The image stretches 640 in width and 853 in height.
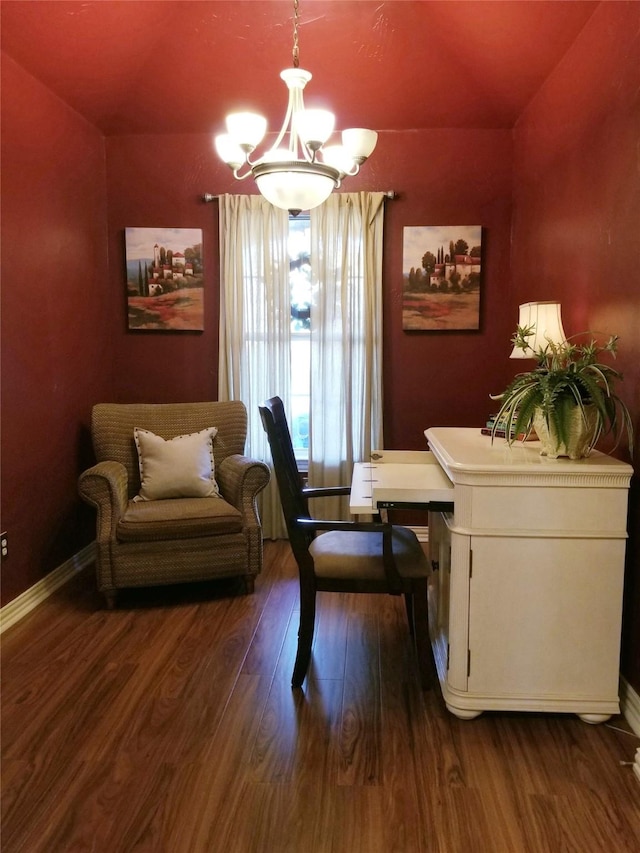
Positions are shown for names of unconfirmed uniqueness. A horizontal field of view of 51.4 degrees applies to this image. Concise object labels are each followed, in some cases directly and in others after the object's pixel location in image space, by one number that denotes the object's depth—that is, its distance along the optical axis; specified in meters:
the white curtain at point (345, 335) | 4.08
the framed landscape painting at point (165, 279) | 4.17
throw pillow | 3.51
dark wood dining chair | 2.38
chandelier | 2.30
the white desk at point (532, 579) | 2.18
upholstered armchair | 3.22
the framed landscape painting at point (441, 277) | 4.09
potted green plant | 2.23
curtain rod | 4.06
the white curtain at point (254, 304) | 4.11
